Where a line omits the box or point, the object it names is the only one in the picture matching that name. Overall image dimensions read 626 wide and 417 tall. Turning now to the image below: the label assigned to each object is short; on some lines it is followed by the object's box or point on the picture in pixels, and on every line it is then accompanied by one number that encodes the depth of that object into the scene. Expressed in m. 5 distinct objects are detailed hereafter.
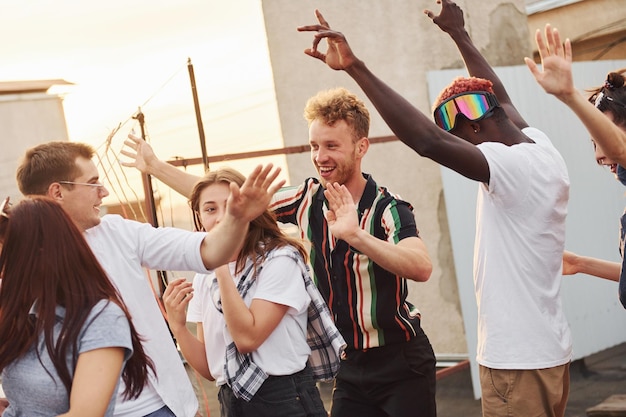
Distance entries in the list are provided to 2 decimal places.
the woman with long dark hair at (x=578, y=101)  2.82
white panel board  6.54
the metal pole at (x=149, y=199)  4.67
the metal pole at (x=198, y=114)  4.64
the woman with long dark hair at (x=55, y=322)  2.16
